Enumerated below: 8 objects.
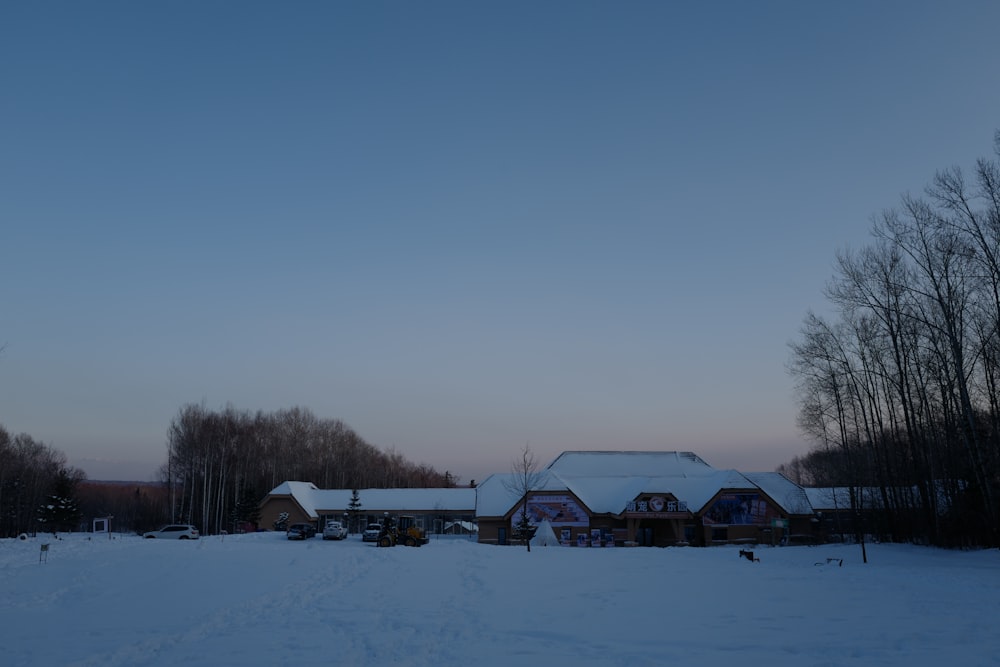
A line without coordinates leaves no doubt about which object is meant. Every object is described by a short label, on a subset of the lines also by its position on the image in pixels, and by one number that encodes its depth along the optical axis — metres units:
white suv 48.06
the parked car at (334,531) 47.16
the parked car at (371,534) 45.22
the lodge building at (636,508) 51.12
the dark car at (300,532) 47.38
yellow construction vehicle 40.74
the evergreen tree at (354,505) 60.62
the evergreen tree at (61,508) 61.51
